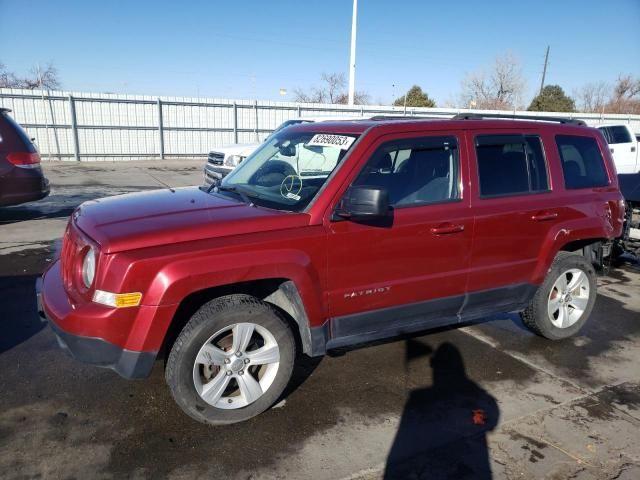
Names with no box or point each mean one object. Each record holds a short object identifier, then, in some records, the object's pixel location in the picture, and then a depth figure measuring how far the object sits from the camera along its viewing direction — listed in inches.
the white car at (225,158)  413.1
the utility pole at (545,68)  2252.7
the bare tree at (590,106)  2184.8
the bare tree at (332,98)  1982.5
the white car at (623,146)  576.1
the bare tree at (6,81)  1705.5
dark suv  303.1
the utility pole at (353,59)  954.1
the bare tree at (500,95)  2057.1
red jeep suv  107.4
